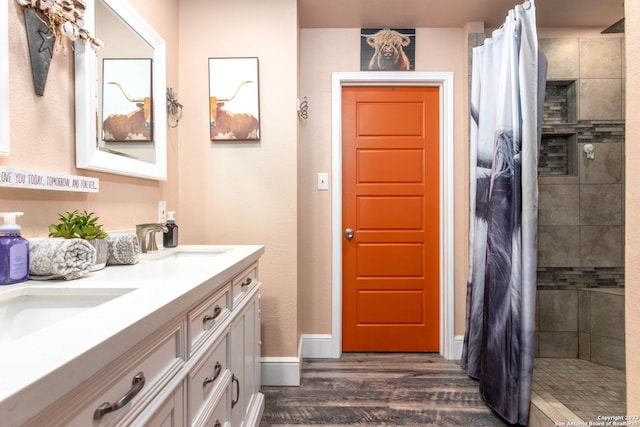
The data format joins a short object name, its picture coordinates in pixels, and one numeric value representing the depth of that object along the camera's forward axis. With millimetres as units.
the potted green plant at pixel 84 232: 989
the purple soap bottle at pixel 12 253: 822
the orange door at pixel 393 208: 2445
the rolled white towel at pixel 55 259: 865
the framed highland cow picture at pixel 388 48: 2379
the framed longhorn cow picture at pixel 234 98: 1979
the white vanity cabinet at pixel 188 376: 508
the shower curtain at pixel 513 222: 1569
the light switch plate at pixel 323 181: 2402
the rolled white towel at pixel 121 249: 1123
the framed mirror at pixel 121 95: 1192
